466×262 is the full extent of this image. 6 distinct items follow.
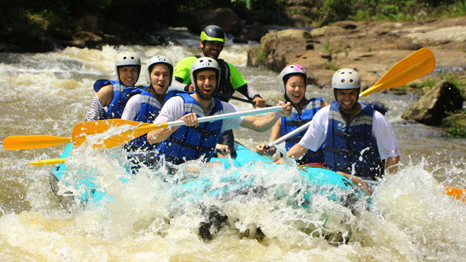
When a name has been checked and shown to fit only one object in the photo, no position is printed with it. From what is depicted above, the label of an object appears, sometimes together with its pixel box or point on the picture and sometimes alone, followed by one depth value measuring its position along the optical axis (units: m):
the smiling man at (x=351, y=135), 7.82
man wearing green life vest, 11.01
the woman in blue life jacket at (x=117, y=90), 10.00
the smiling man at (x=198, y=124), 8.29
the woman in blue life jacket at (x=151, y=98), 9.16
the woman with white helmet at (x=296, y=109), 8.95
